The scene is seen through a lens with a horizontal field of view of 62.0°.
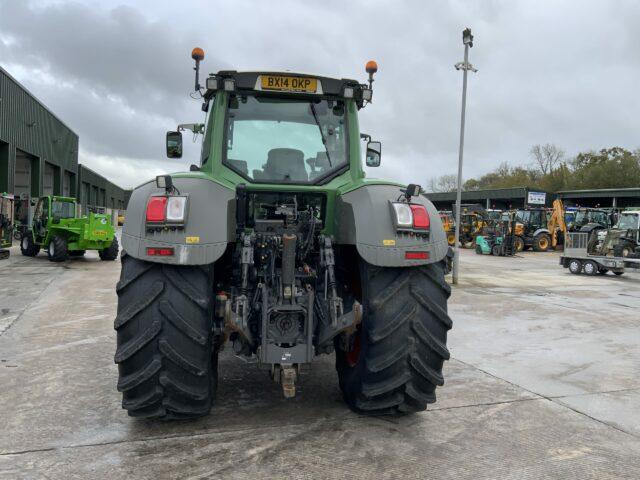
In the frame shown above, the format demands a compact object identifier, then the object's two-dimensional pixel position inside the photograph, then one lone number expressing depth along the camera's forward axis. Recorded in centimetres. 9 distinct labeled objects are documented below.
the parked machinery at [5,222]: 1823
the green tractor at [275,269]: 346
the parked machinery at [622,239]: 1883
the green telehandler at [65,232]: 1768
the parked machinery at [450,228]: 3055
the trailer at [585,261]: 1669
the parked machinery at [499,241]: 2638
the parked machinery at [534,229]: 2950
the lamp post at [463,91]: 1426
